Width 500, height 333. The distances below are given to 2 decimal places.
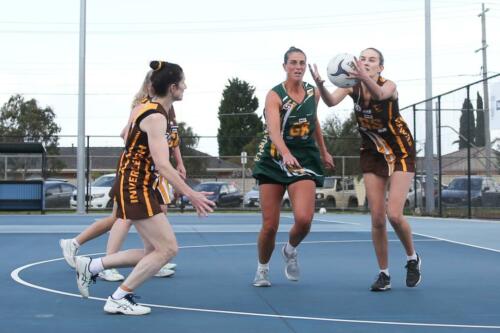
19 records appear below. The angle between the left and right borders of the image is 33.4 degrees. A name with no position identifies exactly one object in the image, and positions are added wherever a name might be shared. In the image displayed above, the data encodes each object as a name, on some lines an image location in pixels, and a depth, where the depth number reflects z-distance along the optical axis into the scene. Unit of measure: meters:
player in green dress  7.09
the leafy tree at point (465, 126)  20.23
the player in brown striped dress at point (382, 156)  6.98
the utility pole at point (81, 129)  24.80
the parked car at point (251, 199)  29.72
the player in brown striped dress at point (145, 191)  5.62
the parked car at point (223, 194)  28.75
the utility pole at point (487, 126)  19.38
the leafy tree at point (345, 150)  29.47
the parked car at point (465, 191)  19.50
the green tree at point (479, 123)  19.89
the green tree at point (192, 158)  30.55
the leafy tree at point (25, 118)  50.84
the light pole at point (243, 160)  27.28
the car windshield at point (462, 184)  19.97
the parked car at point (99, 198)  27.30
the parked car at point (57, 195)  27.41
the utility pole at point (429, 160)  22.98
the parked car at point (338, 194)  29.05
